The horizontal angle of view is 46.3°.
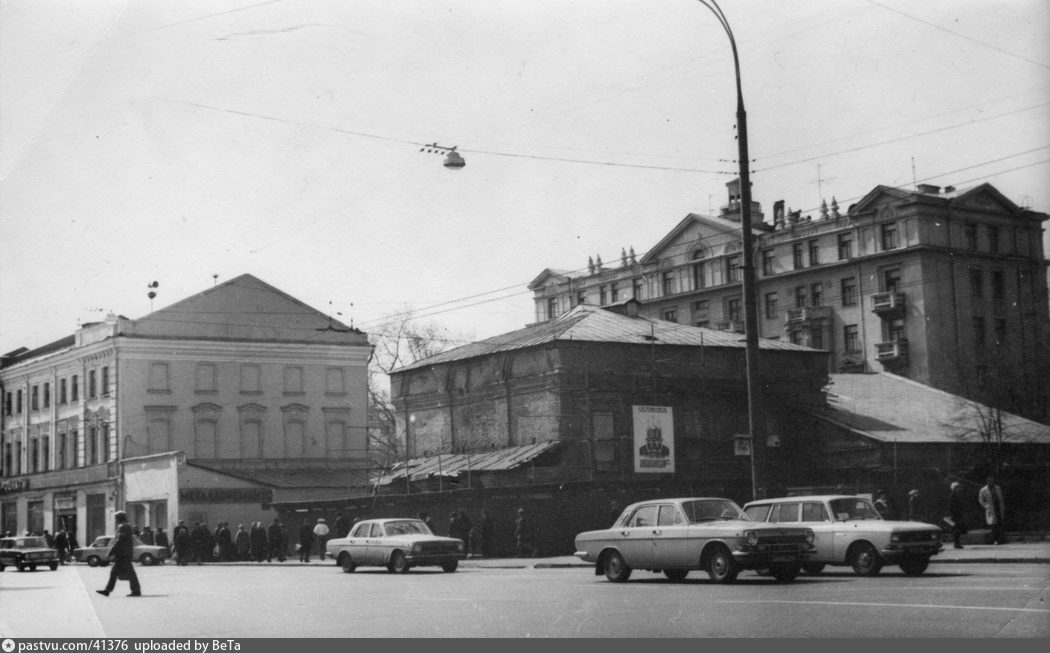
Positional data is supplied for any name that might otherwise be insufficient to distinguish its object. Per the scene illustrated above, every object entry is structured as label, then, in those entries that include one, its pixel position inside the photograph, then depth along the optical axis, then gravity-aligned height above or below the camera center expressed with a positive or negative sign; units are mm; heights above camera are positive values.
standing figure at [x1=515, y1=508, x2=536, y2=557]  35594 -1856
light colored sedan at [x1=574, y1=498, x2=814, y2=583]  19719 -1268
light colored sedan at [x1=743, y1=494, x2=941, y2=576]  20484 -1205
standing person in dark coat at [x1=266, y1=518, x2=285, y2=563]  42844 -2048
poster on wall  41375 +956
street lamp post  22891 +2686
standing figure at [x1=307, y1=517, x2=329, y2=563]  42531 -1958
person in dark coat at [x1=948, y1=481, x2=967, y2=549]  27594 -1286
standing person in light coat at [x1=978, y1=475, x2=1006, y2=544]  28672 -1181
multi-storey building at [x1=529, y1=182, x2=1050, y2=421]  61594 +10010
